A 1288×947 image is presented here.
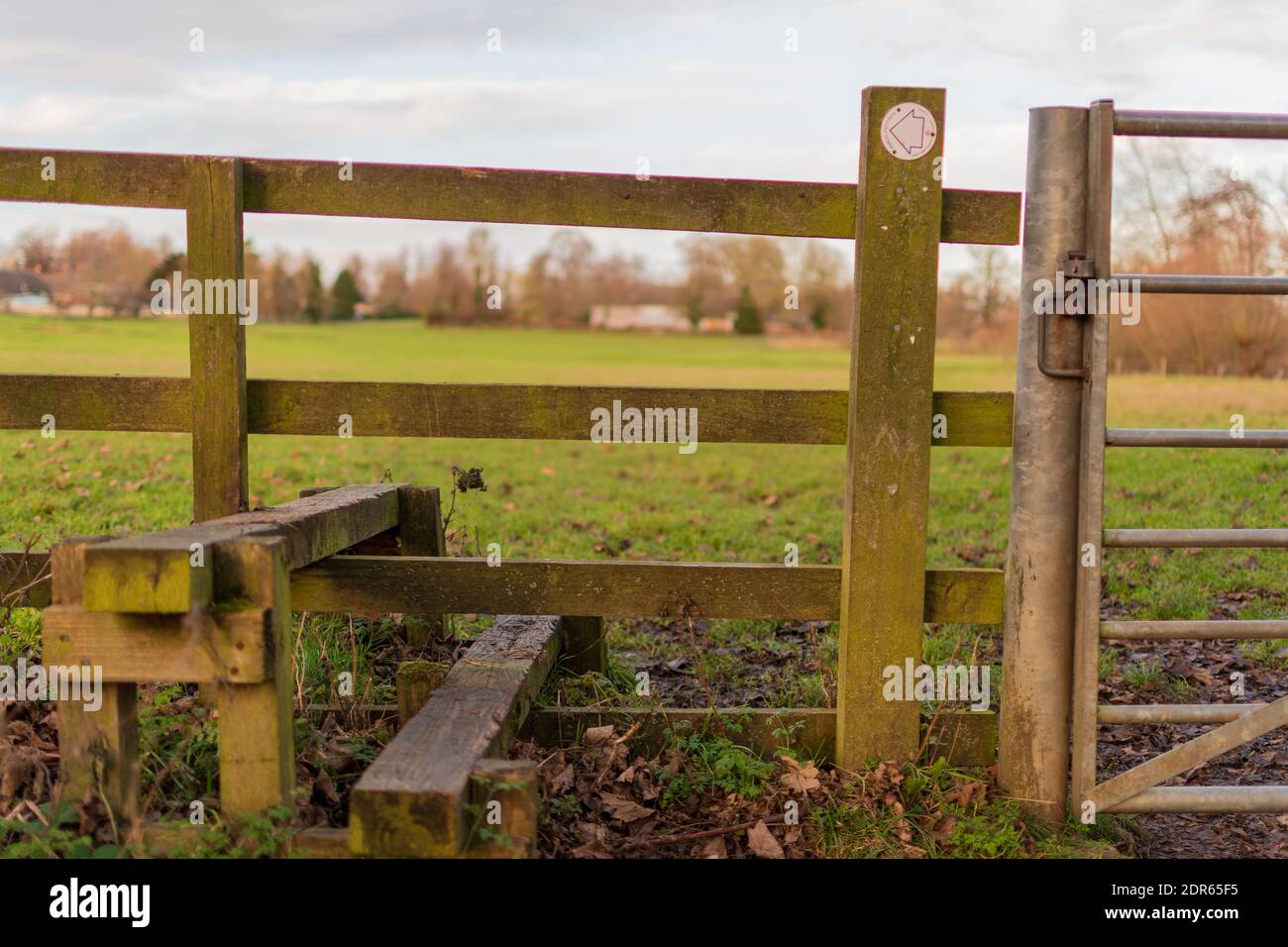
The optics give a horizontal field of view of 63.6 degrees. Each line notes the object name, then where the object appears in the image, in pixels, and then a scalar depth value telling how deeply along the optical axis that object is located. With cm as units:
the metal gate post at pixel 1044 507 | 344
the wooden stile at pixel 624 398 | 347
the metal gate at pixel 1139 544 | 336
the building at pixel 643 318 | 4734
